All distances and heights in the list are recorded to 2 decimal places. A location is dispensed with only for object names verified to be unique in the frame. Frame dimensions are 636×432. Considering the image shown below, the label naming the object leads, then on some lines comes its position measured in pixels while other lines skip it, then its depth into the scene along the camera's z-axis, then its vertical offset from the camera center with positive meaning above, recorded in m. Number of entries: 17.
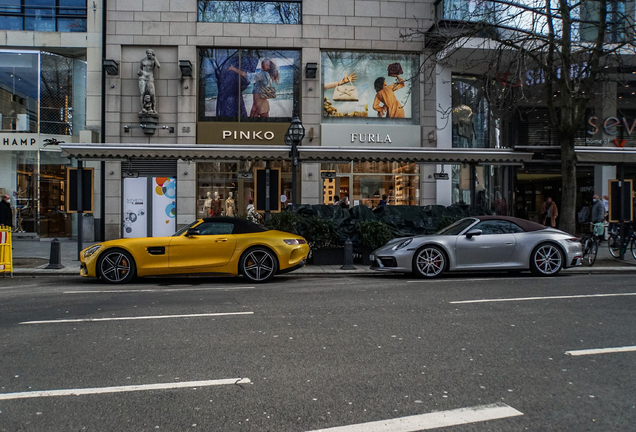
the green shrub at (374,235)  12.98 -0.37
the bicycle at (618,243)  13.90 -0.61
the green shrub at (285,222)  13.08 -0.04
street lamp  13.30 +2.27
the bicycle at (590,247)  12.91 -0.66
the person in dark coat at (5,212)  17.05 +0.26
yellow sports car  9.76 -0.68
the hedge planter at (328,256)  13.20 -0.94
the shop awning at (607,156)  13.85 +1.81
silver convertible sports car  10.36 -0.63
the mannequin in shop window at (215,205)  19.98 +0.60
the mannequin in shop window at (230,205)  19.72 +0.60
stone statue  19.34 +5.26
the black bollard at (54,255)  12.12 -0.86
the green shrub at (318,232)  13.03 -0.30
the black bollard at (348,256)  12.29 -0.87
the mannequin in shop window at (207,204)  19.95 +0.64
